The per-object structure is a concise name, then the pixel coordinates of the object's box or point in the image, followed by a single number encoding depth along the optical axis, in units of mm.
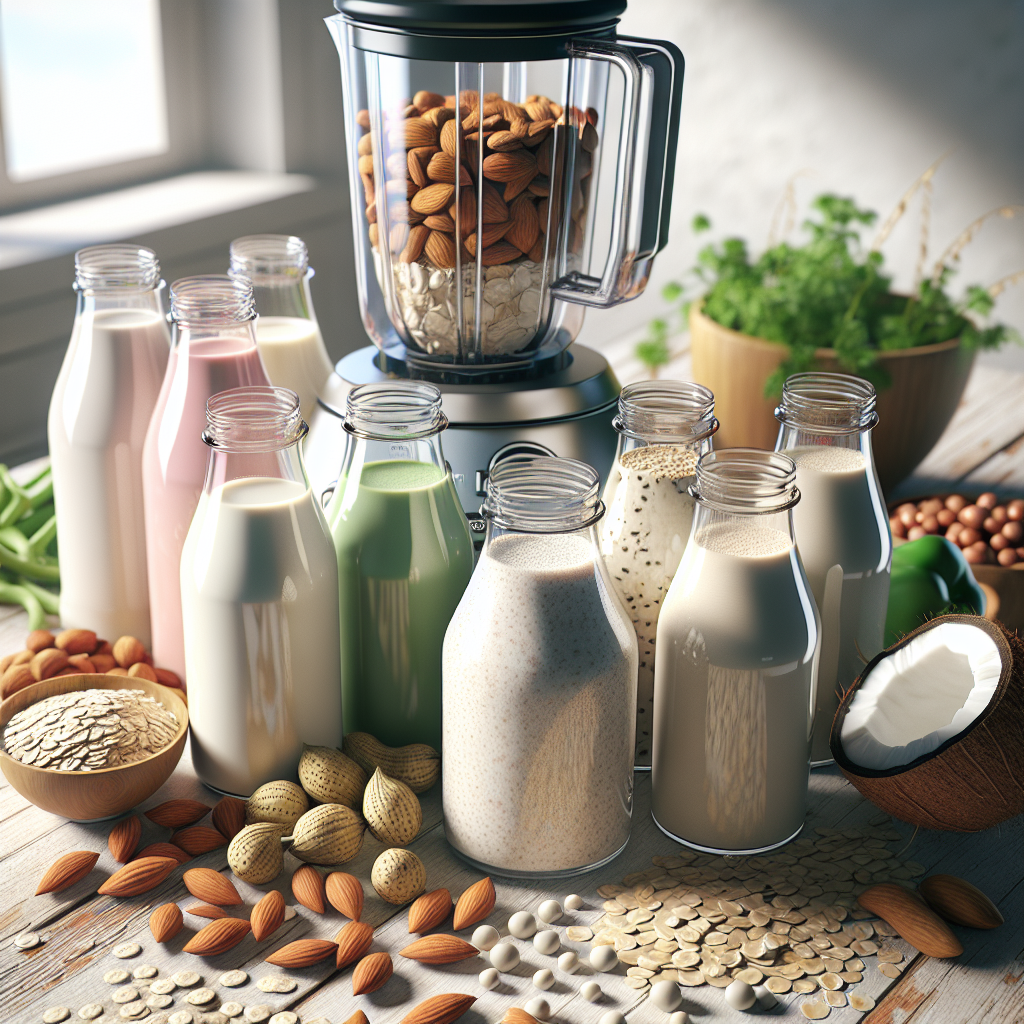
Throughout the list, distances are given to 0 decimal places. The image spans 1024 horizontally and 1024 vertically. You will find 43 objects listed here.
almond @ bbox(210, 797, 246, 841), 928
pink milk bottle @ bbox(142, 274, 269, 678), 1051
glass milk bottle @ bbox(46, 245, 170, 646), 1121
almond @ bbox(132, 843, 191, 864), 906
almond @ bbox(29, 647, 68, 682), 1093
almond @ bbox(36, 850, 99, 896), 877
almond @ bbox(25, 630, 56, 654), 1146
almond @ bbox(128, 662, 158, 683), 1077
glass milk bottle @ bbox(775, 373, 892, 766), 994
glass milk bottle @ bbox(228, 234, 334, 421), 1244
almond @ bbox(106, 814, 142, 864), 910
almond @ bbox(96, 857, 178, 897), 868
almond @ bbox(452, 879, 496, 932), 841
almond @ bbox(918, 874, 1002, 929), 852
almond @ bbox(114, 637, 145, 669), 1126
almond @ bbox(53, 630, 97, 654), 1141
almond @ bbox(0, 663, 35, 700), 1077
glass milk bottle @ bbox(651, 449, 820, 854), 865
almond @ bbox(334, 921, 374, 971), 808
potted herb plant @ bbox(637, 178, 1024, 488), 1545
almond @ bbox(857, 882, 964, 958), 826
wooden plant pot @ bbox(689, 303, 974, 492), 1543
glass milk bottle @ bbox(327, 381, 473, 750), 972
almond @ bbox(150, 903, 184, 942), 825
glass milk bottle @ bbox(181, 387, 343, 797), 921
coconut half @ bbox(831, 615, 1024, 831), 843
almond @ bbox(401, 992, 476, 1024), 755
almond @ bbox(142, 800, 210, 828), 941
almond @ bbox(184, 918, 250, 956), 811
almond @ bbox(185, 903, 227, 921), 845
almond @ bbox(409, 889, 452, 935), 835
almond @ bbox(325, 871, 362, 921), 848
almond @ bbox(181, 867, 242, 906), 859
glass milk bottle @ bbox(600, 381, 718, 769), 969
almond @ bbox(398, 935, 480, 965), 811
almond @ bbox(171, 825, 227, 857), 917
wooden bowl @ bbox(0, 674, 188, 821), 904
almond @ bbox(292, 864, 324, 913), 856
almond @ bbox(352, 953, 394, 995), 782
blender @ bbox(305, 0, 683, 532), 1015
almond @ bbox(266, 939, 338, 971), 803
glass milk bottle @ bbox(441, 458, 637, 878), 840
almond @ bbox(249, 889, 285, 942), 830
